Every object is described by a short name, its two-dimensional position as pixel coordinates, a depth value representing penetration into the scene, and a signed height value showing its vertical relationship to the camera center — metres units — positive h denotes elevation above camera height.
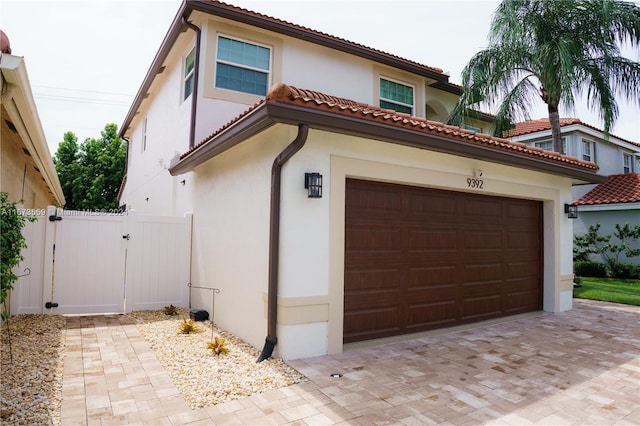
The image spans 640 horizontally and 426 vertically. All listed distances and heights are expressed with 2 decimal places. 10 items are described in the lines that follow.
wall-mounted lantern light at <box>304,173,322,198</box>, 5.11 +0.67
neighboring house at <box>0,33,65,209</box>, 3.86 +1.46
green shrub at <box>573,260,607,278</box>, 15.29 -1.31
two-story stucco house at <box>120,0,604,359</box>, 5.08 +0.62
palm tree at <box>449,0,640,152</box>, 10.89 +5.50
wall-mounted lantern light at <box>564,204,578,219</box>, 8.91 +0.62
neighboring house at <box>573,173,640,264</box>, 15.38 +1.35
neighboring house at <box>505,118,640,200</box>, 18.03 +4.81
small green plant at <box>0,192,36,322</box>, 4.10 -0.12
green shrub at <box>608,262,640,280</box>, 14.54 -1.28
